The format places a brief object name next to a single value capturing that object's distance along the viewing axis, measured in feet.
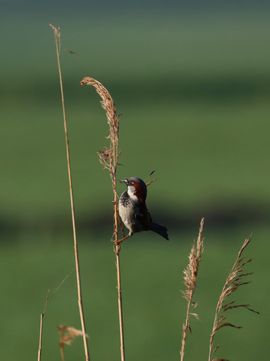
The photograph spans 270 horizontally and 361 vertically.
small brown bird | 22.80
